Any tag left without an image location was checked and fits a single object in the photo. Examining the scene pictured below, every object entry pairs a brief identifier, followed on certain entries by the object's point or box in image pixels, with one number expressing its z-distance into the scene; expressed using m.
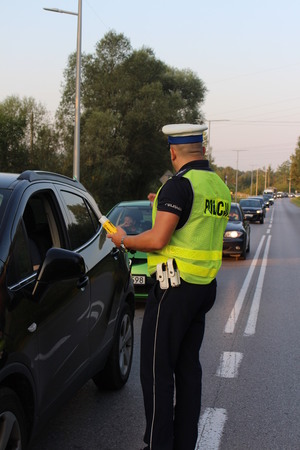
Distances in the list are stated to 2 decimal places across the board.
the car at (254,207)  34.62
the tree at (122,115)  38.09
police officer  2.96
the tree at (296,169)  95.06
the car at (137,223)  8.10
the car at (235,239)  14.66
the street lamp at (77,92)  20.23
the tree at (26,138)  32.62
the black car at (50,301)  2.59
